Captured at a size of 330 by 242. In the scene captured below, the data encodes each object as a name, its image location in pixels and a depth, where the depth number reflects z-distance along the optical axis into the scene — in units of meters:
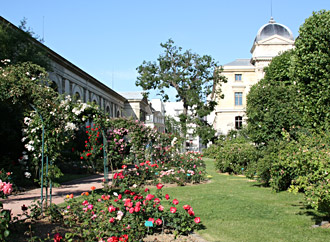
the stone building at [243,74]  50.22
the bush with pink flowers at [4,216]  3.51
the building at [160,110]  95.31
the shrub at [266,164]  10.19
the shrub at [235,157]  16.11
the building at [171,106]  112.10
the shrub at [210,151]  34.24
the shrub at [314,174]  5.29
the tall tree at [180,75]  34.66
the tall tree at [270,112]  11.66
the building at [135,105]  67.18
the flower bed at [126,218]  4.85
